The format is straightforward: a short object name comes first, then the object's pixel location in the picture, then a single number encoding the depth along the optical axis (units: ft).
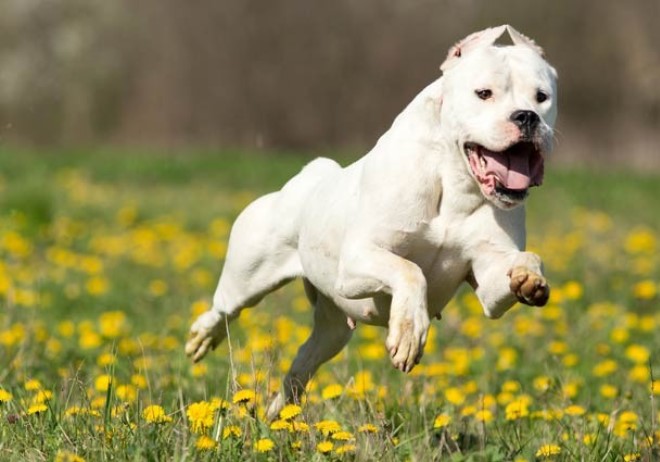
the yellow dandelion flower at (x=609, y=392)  33.09
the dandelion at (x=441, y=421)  25.02
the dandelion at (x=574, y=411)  27.02
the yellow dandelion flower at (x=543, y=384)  29.63
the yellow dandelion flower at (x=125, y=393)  26.01
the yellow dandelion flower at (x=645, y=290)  44.70
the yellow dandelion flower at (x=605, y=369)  35.91
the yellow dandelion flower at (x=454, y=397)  30.17
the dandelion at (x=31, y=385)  25.63
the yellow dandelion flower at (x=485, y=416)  28.50
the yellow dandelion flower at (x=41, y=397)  23.64
